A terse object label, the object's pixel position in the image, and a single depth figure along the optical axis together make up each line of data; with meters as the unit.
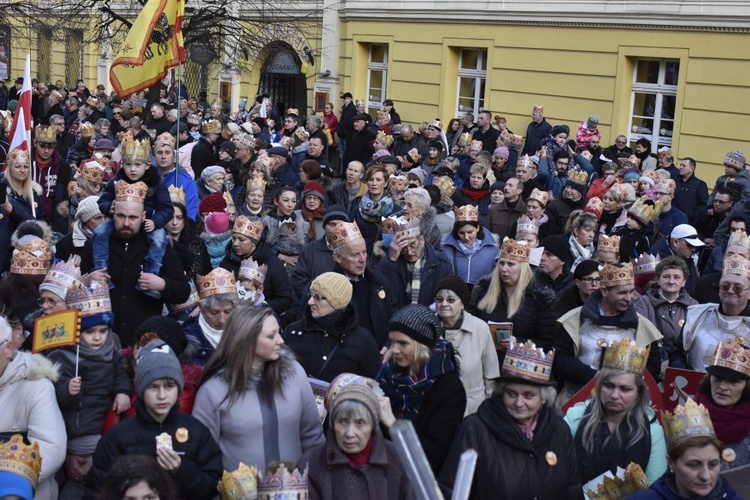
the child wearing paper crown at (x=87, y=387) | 5.31
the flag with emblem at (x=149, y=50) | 11.38
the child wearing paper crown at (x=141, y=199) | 7.20
